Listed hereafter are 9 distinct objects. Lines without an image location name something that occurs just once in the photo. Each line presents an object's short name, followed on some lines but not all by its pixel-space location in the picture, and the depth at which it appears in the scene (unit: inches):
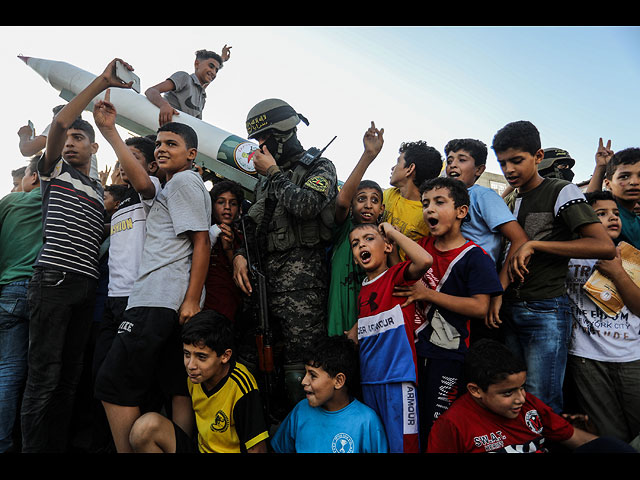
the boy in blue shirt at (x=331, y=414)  83.5
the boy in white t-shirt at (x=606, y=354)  96.0
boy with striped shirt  93.3
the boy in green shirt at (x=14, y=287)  102.3
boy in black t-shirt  90.8
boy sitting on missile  200.0
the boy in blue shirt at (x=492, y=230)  93.8
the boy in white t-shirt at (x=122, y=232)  90.0
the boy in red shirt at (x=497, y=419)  76.6
